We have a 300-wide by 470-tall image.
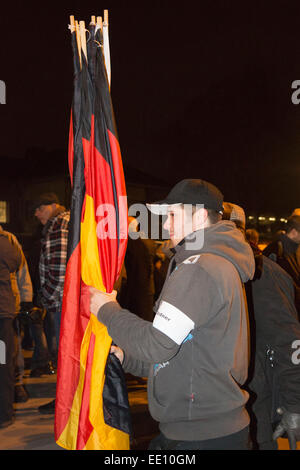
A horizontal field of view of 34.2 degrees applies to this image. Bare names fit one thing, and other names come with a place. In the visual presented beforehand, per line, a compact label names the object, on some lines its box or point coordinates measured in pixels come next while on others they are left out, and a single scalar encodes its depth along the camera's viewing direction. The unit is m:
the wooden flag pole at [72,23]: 2.53
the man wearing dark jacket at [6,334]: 4.91
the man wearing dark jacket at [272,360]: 2.95
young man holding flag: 2.02
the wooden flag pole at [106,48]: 2.55
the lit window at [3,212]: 28.23
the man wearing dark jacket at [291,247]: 4.61
